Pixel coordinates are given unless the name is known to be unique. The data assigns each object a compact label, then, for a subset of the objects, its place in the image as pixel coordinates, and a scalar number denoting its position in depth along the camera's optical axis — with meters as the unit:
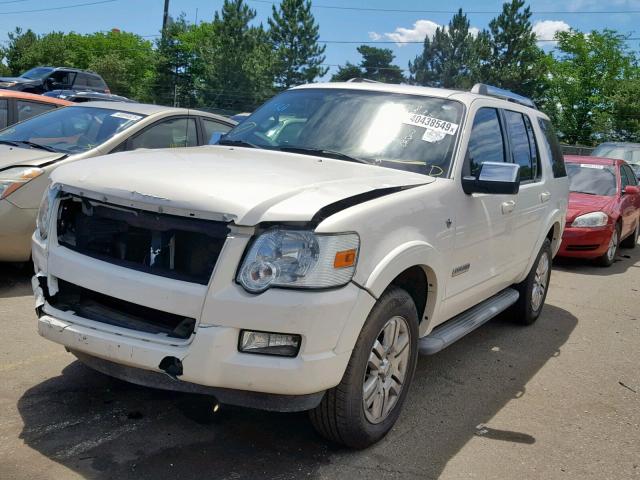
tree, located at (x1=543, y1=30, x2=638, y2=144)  55.72
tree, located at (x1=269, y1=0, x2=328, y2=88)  69.38
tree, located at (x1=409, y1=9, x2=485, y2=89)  89.12
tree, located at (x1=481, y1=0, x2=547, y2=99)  62.81
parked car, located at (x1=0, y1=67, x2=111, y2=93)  22.20
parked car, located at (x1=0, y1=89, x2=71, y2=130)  7.64
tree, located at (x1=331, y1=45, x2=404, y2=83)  96.11
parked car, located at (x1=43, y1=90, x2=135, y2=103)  15.02
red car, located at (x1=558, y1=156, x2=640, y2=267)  9.22
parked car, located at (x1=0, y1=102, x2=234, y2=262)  5.51
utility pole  42.10
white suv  2.79
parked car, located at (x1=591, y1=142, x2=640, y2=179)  17.16
